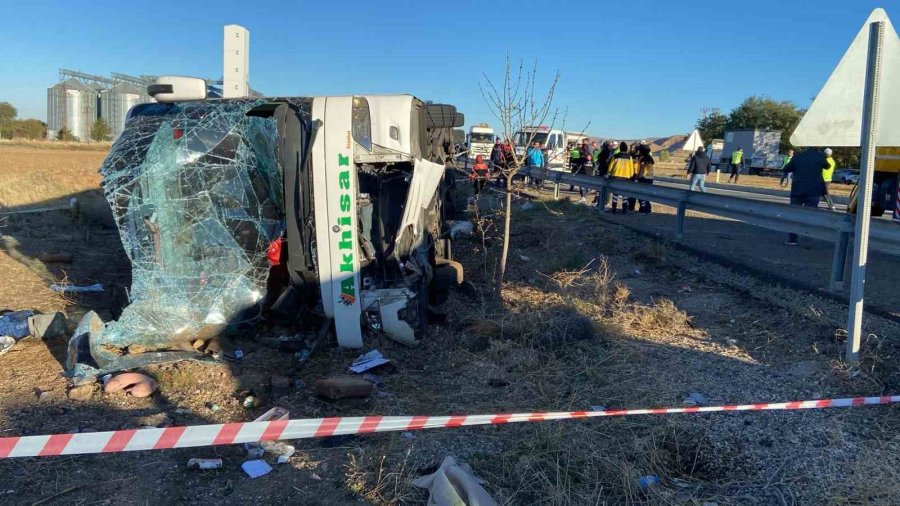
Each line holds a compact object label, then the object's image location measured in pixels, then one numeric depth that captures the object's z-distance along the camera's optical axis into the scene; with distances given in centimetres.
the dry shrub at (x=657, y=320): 542
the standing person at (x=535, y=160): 1904
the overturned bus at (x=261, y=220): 514
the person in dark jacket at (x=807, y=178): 1023
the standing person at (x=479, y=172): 698
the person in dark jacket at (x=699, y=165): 1667
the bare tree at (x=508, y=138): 651
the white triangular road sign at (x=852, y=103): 410
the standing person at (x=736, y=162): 3150
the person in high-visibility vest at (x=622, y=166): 1426
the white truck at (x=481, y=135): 3225
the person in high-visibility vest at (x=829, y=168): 1121
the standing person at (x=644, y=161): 1497
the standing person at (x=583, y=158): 1909
